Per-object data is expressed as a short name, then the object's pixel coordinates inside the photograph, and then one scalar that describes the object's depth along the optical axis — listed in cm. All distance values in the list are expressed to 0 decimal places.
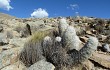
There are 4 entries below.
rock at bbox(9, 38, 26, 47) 280
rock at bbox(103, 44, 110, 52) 263
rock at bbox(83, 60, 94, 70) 209
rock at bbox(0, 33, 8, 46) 305
